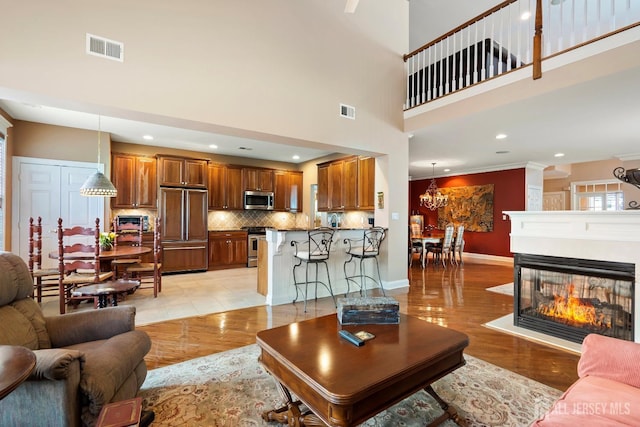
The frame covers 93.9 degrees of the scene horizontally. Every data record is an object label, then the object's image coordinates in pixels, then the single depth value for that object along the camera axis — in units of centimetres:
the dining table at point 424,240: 725
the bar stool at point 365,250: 448
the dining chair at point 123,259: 464
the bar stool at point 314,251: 412
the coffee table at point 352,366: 133
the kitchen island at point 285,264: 420
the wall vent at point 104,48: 284
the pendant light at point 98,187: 409
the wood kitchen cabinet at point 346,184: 570
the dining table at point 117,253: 374
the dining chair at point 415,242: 732
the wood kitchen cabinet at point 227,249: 688
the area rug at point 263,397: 181
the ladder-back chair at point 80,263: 345
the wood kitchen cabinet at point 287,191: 797
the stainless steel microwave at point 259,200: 750
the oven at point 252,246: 728
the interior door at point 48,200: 481
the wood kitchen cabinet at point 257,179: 755
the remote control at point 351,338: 172
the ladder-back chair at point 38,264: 381
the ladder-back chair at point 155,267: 454
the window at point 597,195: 856
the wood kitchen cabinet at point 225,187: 712
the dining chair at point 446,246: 734
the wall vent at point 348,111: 454
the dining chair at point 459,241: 761
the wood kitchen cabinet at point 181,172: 636
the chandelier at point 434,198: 895
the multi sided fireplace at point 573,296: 270
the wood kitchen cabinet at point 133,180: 609
